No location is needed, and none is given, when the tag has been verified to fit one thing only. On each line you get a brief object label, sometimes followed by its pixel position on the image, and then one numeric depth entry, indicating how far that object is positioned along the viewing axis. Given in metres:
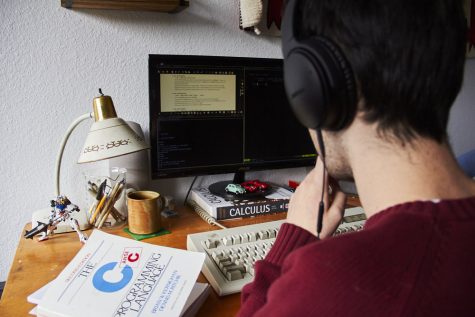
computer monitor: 1.06
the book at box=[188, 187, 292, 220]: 1.09
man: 0.41
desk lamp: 0.86
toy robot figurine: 0.95
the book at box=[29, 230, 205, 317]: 0.62
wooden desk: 0.70
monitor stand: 1.16
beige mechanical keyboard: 0.75
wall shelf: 1.02
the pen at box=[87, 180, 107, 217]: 1.05
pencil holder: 1.03
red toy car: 1.21
